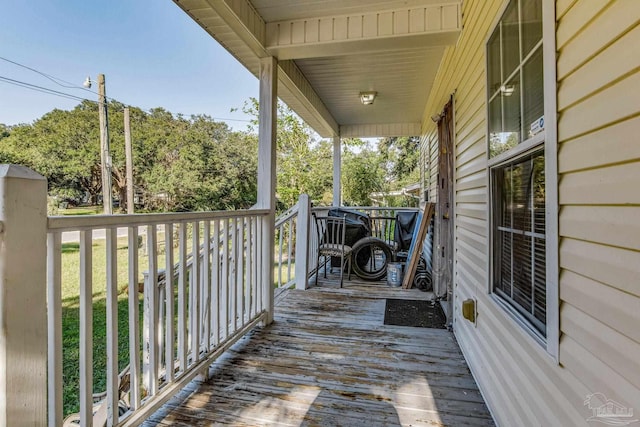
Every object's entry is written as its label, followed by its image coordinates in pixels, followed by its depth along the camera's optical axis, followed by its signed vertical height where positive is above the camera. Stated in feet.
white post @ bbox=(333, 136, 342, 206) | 21.99 +2.85
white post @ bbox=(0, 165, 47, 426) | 3.26 -0.91
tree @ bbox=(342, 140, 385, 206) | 48.55 +4.82
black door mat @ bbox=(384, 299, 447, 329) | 10.00 -3.58
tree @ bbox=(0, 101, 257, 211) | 31.04 +7.69
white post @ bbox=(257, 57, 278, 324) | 9.59 +1.56
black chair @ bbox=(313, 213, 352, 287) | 14.84 -1.40
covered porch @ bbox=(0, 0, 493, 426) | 3.61 -1.93
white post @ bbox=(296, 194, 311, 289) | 13.58 -1.29
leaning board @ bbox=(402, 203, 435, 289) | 13.56 -1.58
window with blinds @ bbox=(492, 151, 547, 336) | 4.34 -0.45
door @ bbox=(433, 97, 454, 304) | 10.18 -0.09
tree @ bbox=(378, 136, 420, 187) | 61.67 +10.42
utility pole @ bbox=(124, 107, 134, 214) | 29.60 +4.04
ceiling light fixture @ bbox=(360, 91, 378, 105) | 14.57 +5.28
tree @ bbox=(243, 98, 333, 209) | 42.83 +7.29
